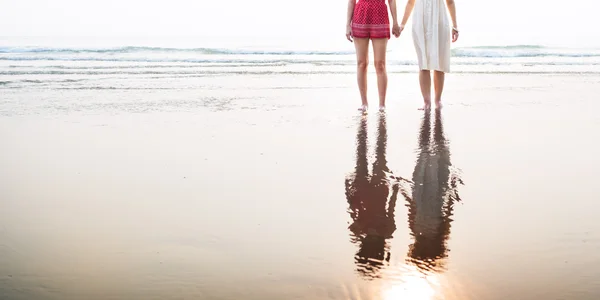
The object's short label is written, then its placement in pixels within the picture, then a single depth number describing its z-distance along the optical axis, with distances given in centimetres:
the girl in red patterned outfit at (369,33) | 806
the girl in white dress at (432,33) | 808
